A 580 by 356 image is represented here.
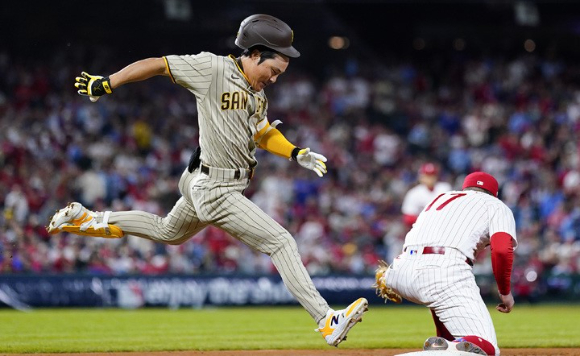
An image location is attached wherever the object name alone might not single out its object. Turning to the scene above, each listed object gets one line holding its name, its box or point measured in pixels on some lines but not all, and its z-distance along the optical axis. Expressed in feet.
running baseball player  38.55
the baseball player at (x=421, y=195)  76.23
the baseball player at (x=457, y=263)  37.60
